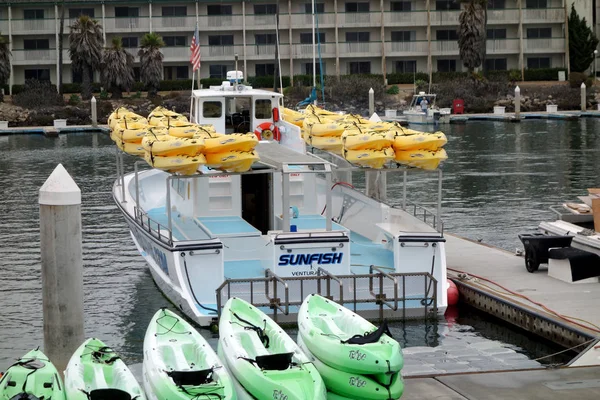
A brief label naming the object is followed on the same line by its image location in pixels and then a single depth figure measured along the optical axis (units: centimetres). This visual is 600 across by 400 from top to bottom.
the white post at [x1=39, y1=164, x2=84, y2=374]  1506
